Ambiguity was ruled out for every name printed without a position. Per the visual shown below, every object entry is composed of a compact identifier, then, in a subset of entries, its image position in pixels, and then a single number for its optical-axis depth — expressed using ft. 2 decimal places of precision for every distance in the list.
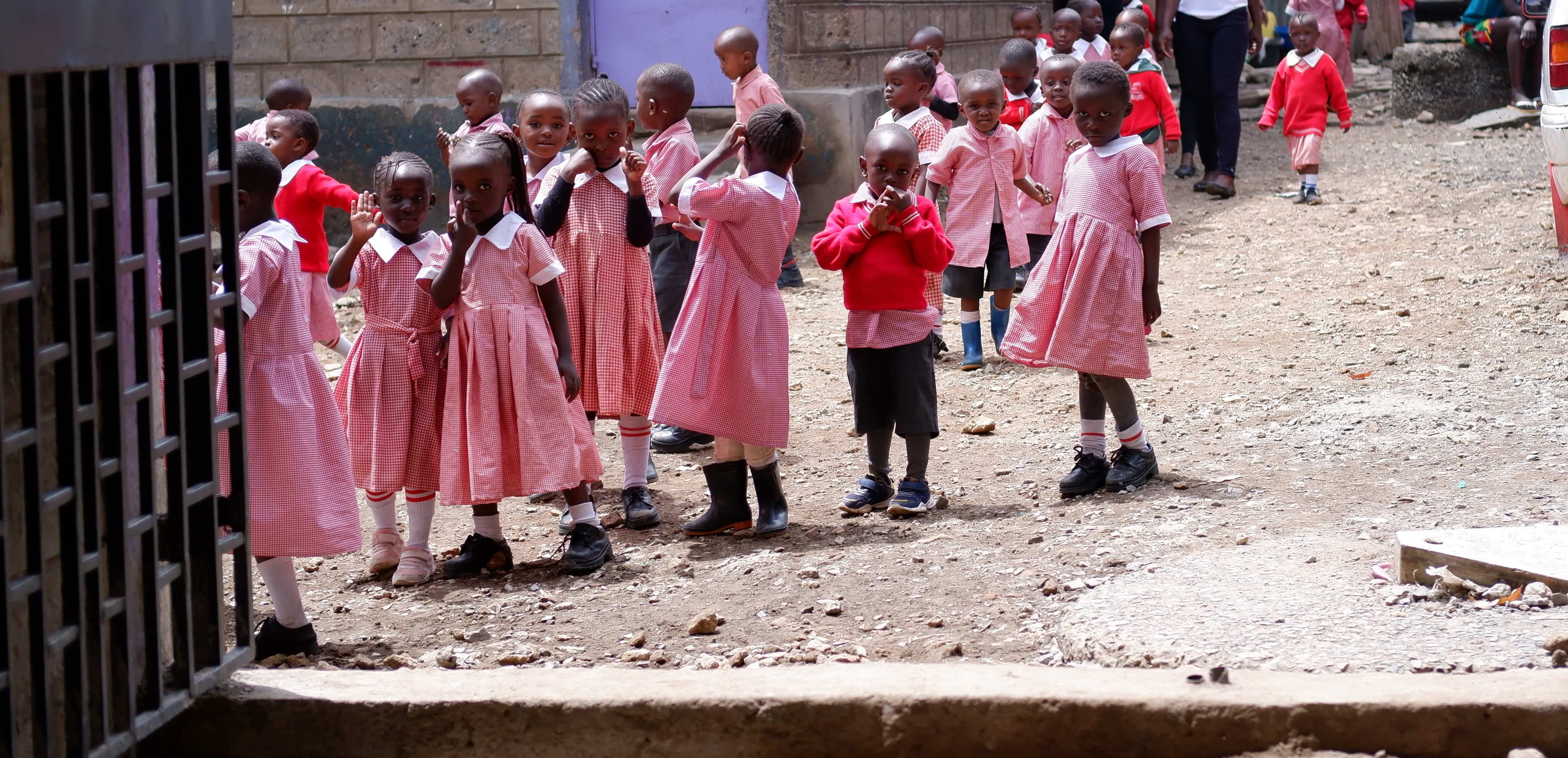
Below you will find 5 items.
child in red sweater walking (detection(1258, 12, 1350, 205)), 33.63
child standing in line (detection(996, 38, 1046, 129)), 26.73
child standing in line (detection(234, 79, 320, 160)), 24.53
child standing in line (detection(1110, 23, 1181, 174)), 30.27
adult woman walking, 35.19
